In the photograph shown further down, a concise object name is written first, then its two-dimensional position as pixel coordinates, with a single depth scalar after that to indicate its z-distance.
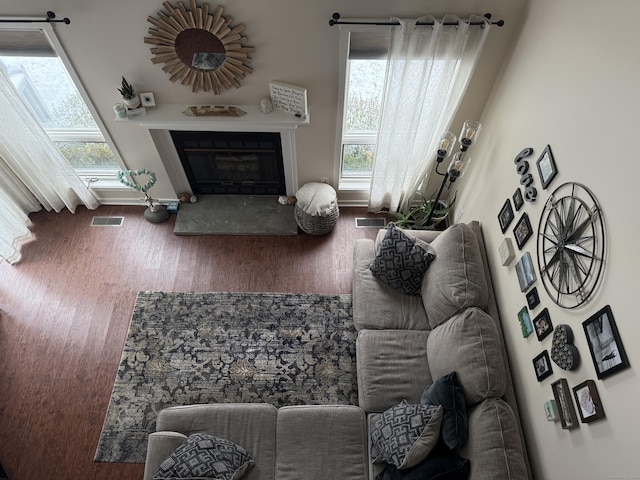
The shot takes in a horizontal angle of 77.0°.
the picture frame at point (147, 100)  3.07
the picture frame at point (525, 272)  2.29
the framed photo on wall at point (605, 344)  1.63
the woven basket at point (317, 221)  3.63
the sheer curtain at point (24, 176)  3.12
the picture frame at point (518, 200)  2.47
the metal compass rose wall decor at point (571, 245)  1.78
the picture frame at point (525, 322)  2.30
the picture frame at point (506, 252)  2.55
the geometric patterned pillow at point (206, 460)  2.24
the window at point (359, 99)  2.80
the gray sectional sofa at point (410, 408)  2.22
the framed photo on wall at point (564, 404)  1.92
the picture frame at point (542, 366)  2.10
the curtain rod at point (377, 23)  2.59
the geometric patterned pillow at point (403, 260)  2.86
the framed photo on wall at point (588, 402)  1.75
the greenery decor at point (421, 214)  3.67
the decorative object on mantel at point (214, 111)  3.12
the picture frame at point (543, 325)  2.11
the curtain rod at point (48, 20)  2.59
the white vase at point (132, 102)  3.02
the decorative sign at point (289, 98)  2.99
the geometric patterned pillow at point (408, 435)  2.21
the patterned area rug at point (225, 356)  3.00
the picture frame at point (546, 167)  2.15
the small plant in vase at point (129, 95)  2.95
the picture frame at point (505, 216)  2.60
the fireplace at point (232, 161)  3.52
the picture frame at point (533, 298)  2.24
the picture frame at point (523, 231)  2.36
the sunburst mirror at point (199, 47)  2.60
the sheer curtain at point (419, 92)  2.65
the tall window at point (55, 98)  2.82
